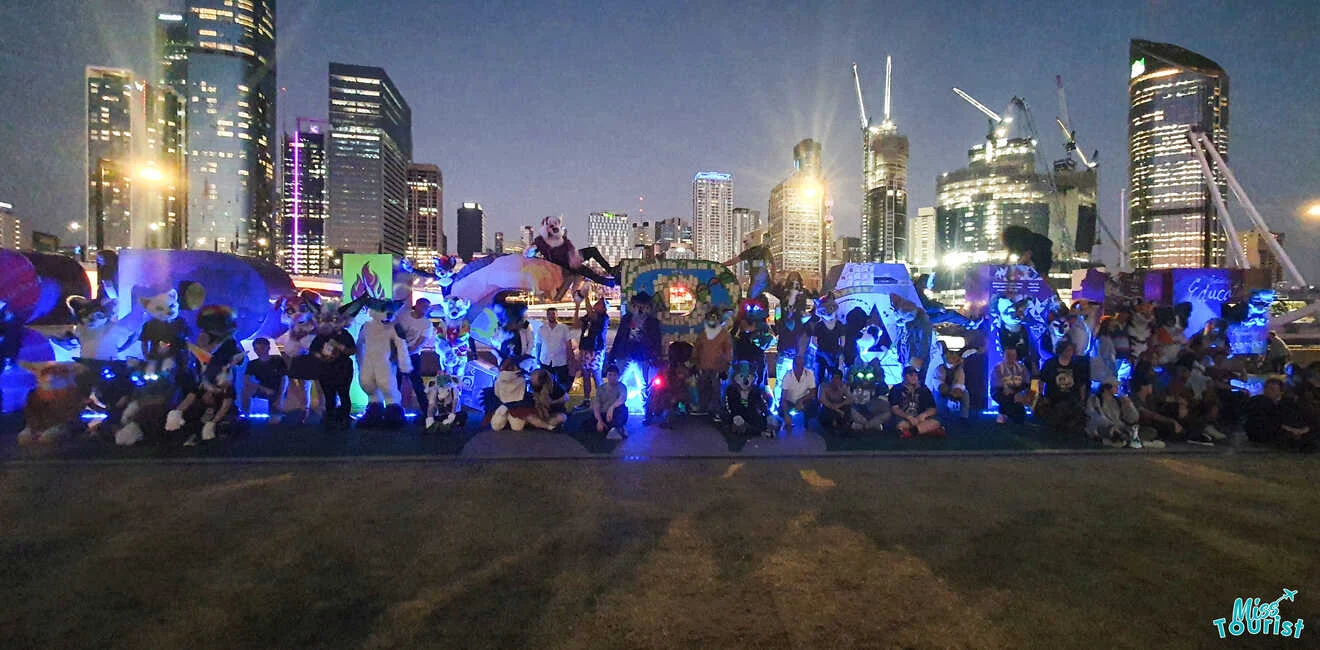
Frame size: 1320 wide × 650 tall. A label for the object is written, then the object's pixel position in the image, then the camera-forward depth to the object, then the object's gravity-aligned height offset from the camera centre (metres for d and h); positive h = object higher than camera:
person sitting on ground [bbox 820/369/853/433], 8.09 -1.17
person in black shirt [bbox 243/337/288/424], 8.19 -0.82
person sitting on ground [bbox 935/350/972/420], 8.95 -0.95
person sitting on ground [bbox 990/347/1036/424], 8.70 -1.01
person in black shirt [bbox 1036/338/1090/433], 8.15 -0.98
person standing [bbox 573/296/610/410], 9.24 -0.36
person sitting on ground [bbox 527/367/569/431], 7.95 -1.13
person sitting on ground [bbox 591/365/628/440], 8.00 -1.16
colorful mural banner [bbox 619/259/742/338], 10.31 +0.48
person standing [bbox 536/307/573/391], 8.74 -0.47
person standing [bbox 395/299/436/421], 8.50 -0.27
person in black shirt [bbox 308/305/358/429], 7.93 -0.61
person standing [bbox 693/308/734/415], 8.74 -0.60
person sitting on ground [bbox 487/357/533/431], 7.93 -1.07
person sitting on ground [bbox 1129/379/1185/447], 7.94 -1.31
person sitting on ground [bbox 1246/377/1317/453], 7.40 -1.27
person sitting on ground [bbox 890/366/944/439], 7.98 -1.20
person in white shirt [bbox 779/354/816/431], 8.52 -1.02
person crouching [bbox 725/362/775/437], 7.99 -1.15
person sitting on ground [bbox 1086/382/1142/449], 7.64 -1.28
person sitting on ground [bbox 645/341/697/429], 8.59 -1.00
